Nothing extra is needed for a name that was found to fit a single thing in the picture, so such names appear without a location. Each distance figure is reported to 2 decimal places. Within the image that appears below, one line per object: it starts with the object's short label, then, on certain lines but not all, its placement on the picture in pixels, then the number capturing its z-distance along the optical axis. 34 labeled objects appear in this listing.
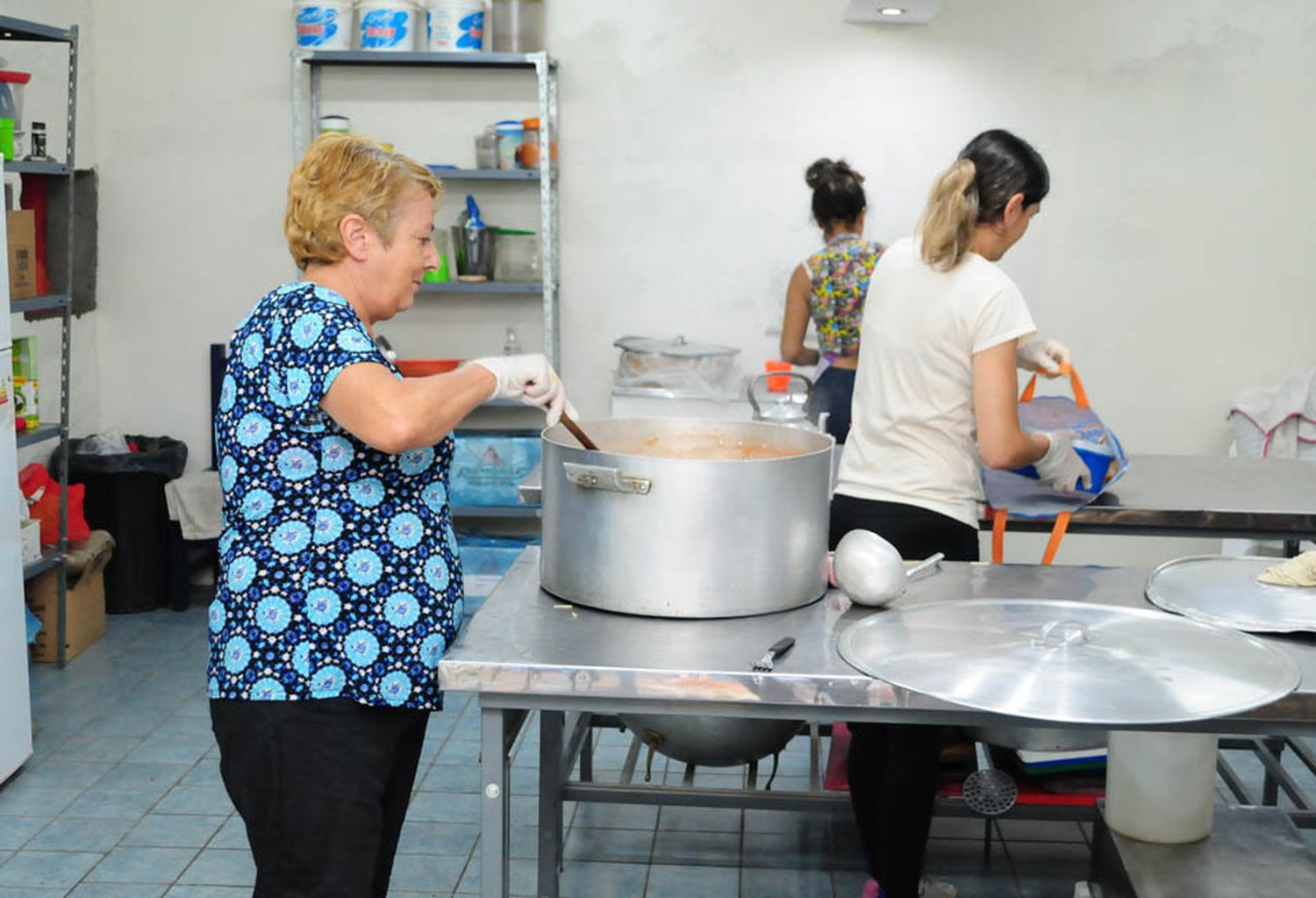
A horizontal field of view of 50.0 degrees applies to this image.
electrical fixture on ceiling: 4.52
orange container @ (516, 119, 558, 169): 4.89
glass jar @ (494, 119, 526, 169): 4.89
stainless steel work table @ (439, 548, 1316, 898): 1.72
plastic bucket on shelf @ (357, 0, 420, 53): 4.77
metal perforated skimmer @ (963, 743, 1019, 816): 2.68
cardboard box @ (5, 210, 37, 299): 3.97
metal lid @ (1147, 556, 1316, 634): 1.92
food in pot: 2.13
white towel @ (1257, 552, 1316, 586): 2.09
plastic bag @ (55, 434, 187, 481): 4.76
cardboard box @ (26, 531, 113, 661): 4.32
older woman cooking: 1.75
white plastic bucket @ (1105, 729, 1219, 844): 2.32
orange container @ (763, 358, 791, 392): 4.74
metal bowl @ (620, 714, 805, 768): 2.38
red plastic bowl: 4.84
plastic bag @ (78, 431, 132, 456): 4.90
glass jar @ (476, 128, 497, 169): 4.93
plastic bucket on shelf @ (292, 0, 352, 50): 4.79
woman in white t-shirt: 2.35
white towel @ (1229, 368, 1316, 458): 4.83
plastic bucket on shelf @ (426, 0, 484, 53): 4.77
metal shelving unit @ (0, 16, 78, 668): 3.85
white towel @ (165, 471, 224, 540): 4.83
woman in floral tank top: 4.22
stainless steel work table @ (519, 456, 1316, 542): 3.01
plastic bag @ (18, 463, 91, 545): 4.34
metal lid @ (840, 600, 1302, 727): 1.60
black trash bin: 4.79
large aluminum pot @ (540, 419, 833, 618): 1.81
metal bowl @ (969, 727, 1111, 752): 2.44
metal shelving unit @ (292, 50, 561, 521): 4.75
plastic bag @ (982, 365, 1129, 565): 2.91
